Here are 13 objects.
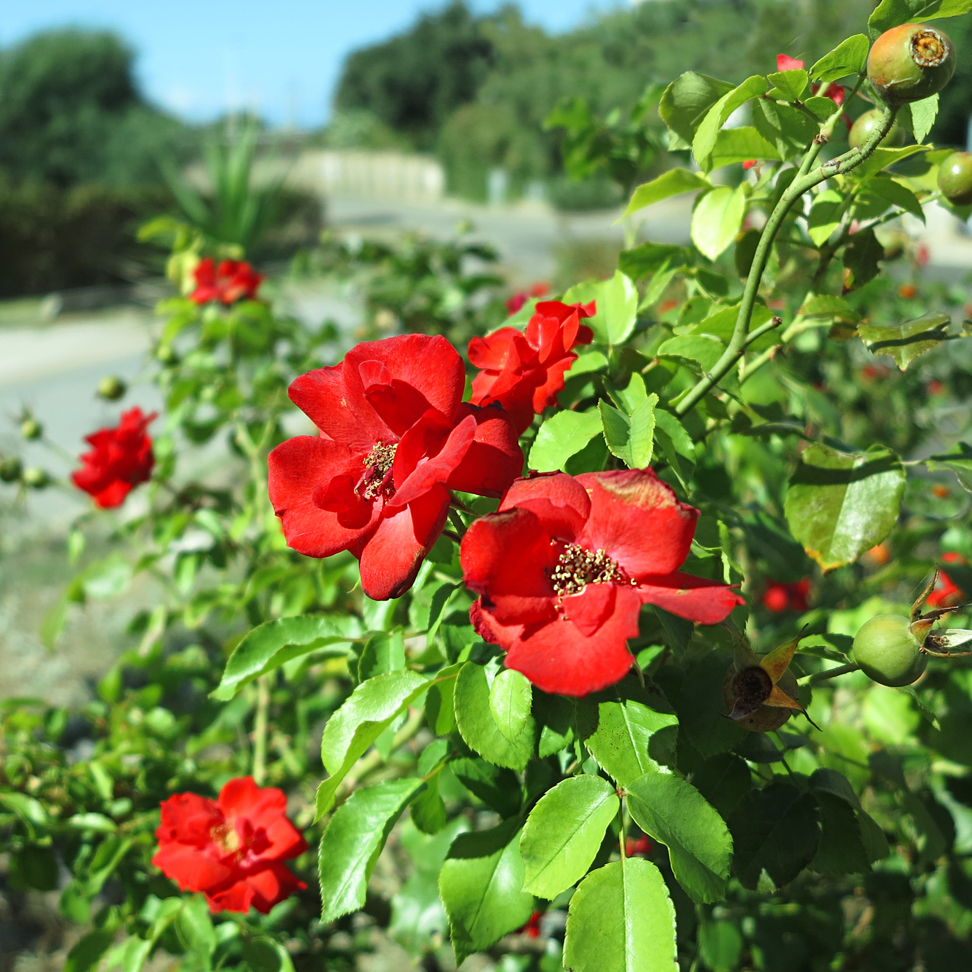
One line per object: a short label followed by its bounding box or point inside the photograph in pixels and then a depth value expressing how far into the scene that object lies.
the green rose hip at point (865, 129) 0.53
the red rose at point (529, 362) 0.50
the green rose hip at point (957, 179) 0.55
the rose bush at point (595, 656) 0.42
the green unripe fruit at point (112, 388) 1.32
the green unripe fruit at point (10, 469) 1.23
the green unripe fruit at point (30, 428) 1.31
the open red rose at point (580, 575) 0.38
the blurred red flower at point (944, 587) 1.04
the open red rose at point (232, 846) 0.72
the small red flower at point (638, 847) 0.94
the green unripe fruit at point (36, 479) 1.30
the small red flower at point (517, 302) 0.88
